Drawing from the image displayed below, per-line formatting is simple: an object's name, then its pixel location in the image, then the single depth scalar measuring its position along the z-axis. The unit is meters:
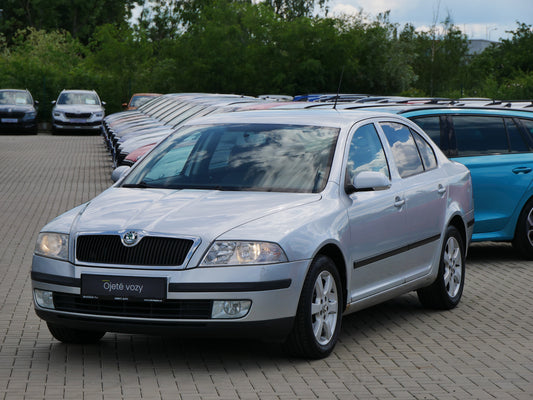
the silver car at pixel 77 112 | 39.47
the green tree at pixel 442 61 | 61.28
